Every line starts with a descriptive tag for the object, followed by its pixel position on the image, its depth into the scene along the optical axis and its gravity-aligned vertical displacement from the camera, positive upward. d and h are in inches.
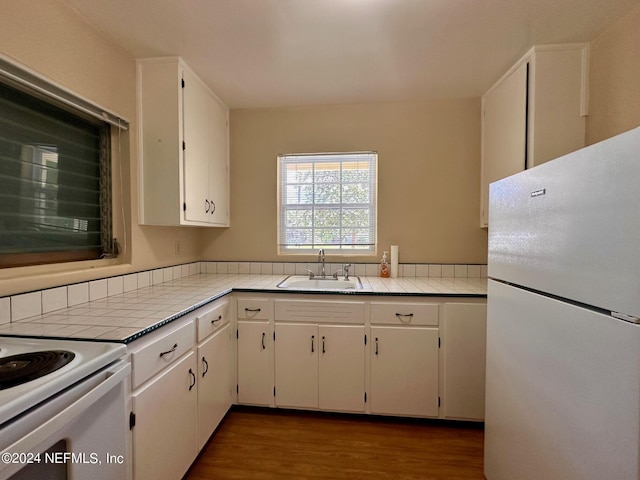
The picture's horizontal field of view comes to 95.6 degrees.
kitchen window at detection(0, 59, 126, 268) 50.1 +12.0
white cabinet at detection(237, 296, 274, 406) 80.0 -32.3
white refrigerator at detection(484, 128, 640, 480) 28.7 -10.3
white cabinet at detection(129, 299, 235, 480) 45.8 -30.2
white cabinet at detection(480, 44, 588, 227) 68.5 +31.9
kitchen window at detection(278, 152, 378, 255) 102.1 +11.2
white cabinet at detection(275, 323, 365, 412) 77.8 -35.9
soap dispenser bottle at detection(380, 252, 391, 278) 97.2 -11.5
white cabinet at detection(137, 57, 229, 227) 74.3 +24.4
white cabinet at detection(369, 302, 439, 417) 75.6 -32.7
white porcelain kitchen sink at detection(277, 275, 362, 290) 93.6 -15.9
